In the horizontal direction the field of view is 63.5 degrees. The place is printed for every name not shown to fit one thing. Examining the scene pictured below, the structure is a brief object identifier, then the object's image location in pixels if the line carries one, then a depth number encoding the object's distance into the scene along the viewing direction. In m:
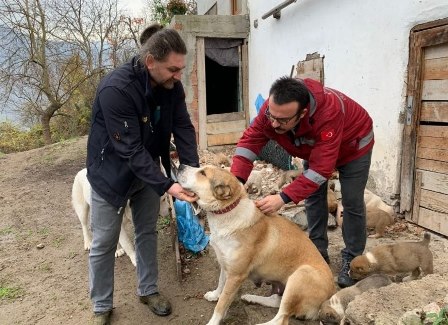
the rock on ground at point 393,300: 2.44
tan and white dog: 2.87
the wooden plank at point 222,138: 10.51
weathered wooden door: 4.62
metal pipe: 7.93
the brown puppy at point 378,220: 4.94
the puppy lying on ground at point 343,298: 2.78
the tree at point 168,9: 12.66
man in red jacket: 2.85
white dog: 4.50
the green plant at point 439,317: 2.12
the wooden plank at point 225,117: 10.49
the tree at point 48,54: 14.98
